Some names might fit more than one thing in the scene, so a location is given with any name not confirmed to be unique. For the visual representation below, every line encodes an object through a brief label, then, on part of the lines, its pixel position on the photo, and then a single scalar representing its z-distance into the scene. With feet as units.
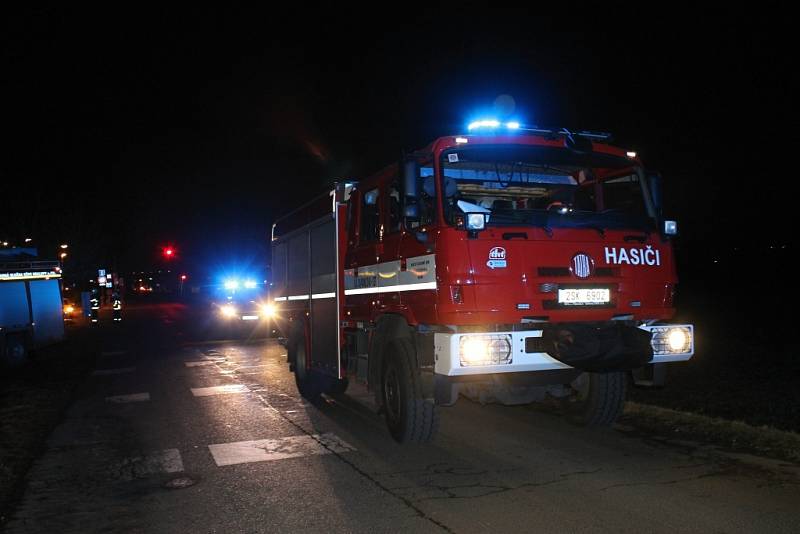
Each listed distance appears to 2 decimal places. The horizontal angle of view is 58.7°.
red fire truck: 19.61
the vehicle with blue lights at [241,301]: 79.92
